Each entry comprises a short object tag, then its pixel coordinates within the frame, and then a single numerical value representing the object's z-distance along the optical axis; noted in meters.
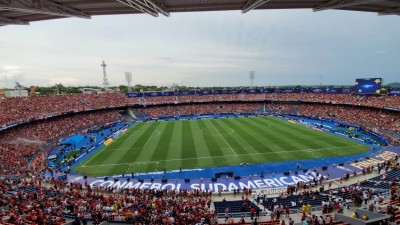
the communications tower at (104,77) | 104.64
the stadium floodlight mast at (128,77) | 94.88
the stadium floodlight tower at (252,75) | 112.31
